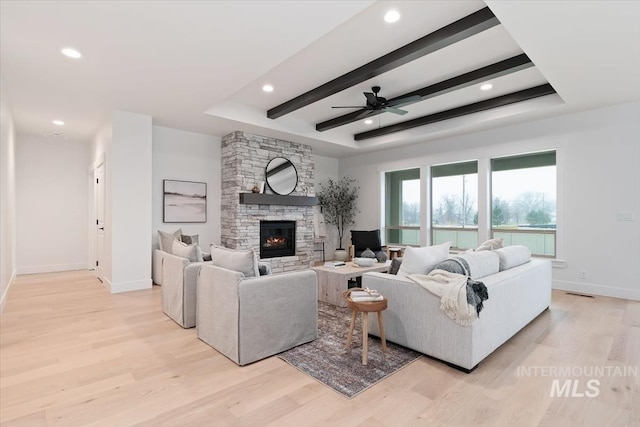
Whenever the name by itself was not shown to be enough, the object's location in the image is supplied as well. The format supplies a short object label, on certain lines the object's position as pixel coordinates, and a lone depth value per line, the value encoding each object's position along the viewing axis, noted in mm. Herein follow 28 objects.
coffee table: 4109
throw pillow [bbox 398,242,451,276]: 2811
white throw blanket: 2268
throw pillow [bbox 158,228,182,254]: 5231
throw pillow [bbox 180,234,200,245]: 5341
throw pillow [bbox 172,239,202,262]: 3533
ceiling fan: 4324
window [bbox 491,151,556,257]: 5348
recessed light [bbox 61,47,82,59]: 3117
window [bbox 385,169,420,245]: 7242
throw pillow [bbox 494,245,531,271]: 3211
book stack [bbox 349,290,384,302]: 2590
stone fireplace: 6105
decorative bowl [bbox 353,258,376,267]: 4535
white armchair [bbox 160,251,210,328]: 3330
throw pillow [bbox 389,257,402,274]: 3157
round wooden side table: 2488
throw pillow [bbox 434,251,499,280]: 2678
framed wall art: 5824
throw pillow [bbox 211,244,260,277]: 2637
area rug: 2236
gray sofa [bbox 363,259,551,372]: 2373
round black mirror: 6552
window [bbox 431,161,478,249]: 6285
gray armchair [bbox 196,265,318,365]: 2492
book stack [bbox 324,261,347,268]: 4623
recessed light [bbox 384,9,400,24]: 2851
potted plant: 8203
